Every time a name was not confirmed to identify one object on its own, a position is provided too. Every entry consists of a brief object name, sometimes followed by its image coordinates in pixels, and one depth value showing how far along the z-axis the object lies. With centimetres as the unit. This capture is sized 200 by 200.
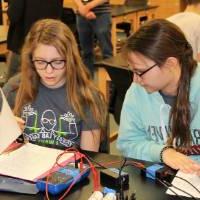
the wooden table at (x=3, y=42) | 417
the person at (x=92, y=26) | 481
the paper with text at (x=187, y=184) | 212
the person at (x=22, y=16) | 364
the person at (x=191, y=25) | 320
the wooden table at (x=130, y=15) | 618
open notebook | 220
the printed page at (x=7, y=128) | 219
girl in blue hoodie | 240
